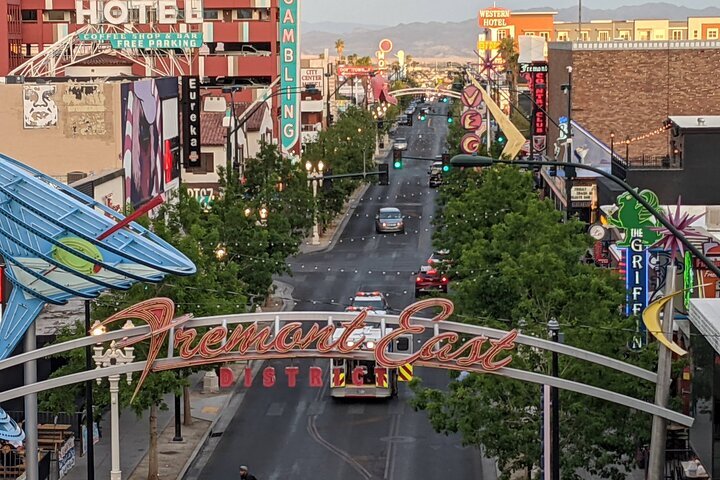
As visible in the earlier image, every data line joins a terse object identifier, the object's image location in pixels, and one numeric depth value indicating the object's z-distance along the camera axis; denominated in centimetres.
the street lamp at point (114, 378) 3534
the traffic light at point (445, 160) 5992
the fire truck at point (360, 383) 5150
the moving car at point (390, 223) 9706
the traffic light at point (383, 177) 6874
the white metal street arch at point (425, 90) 10777
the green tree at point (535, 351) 3519
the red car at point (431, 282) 7125
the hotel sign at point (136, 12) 8888
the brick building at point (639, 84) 9319
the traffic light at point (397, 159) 6594
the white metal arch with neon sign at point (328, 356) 3016
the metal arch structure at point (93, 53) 8306
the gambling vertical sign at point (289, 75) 11069
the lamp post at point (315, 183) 8588
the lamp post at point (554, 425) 3259
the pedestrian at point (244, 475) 3756
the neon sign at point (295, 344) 3081
